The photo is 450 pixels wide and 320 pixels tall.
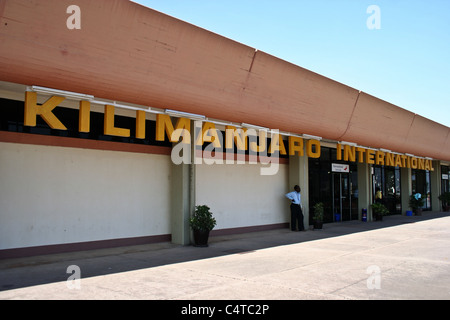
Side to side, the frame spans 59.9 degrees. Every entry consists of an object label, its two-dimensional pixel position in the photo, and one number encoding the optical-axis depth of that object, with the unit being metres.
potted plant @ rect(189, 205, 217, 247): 11.64
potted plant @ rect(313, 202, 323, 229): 16.38
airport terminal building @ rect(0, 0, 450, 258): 8.20
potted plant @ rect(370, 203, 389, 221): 20.83
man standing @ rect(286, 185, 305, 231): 15.92
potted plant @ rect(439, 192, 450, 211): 28.72
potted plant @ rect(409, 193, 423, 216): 24.92
